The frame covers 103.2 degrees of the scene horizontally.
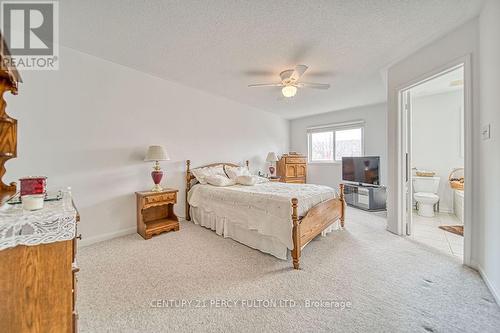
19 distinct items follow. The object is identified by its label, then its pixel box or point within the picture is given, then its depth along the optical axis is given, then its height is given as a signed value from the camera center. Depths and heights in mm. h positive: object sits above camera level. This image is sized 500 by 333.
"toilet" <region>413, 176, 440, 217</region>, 3959 -583
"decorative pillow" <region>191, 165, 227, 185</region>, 3785 -125
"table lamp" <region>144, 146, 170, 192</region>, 3061 +125
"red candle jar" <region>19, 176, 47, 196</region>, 1233 -119
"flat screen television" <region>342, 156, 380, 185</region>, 4730 -89
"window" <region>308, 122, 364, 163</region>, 5543 +699
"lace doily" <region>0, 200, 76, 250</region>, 848 -273
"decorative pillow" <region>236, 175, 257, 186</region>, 3646 -264
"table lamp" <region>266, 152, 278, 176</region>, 5375 +186
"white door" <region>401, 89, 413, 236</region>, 3012 +144
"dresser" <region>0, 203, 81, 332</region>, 886 -524
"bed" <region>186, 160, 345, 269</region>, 2256 -641
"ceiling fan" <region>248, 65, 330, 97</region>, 2783 +1196
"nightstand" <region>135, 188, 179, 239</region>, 2975 -807
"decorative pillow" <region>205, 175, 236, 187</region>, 3559 -268
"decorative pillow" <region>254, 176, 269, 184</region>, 3954 -297
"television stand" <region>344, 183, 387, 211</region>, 4504 -738
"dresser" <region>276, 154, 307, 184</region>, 5617 -67
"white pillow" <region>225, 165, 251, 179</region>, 3998 -113
